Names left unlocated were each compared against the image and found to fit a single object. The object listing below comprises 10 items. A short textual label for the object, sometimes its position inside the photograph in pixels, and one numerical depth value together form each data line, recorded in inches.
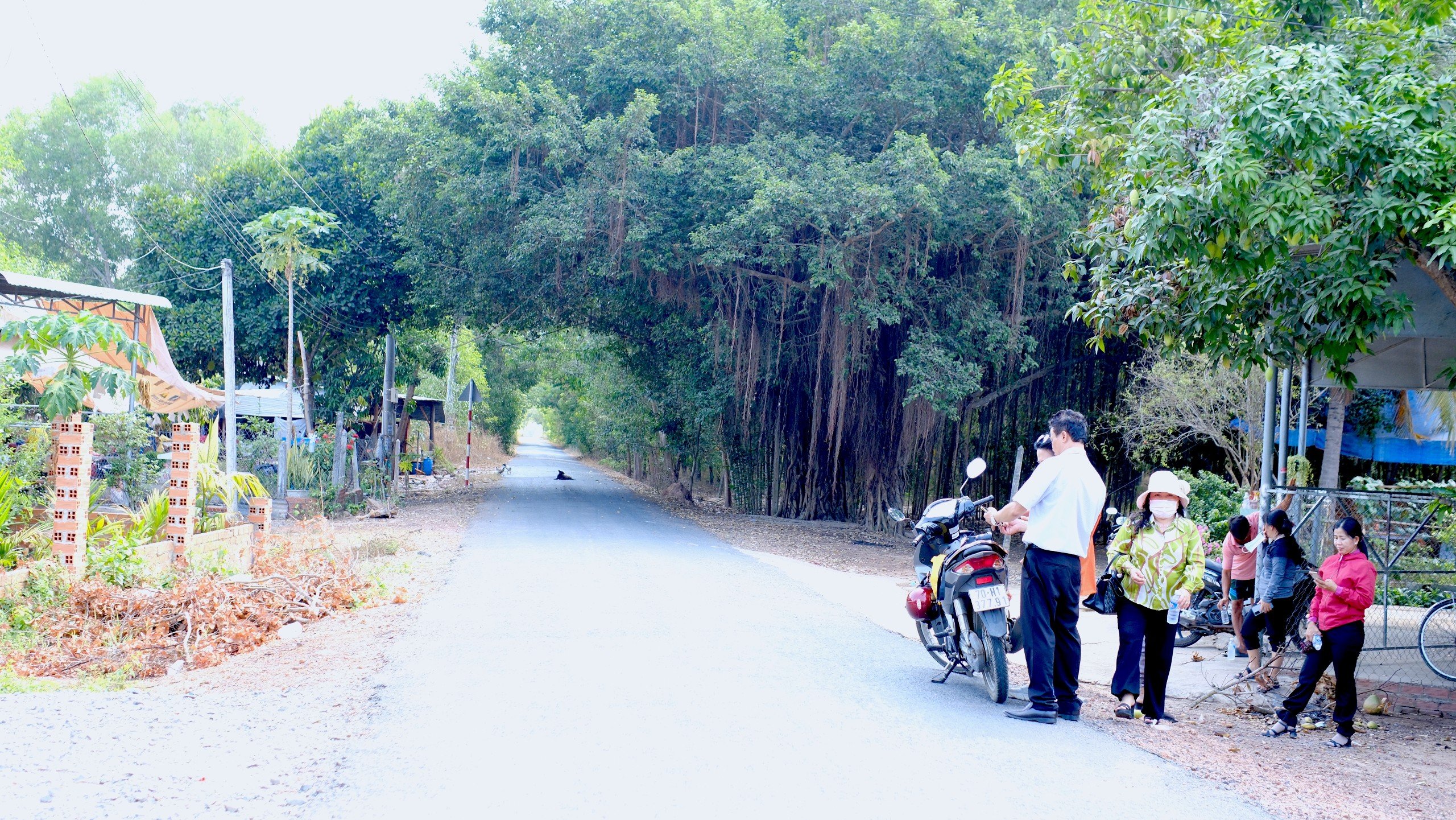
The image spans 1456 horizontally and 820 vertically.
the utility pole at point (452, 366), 1427.2
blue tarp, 645.9
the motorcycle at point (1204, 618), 360.2
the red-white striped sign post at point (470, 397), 1148.5
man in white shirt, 224.4
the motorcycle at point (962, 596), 233.1
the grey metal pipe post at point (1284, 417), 316.5
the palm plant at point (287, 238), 676.7
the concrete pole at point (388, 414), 967.0
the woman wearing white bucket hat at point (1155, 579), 235.5
